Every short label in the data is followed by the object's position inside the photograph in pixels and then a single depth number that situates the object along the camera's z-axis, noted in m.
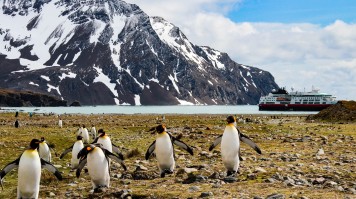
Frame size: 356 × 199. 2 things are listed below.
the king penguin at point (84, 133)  25.89
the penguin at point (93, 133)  30.06
